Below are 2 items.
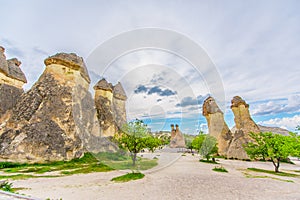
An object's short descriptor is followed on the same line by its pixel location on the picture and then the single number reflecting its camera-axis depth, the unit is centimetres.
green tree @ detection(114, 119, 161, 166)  1472
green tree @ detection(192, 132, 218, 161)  2259
